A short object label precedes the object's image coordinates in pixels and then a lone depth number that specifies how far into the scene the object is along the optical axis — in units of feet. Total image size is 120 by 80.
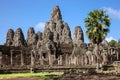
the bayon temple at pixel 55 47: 128.28
